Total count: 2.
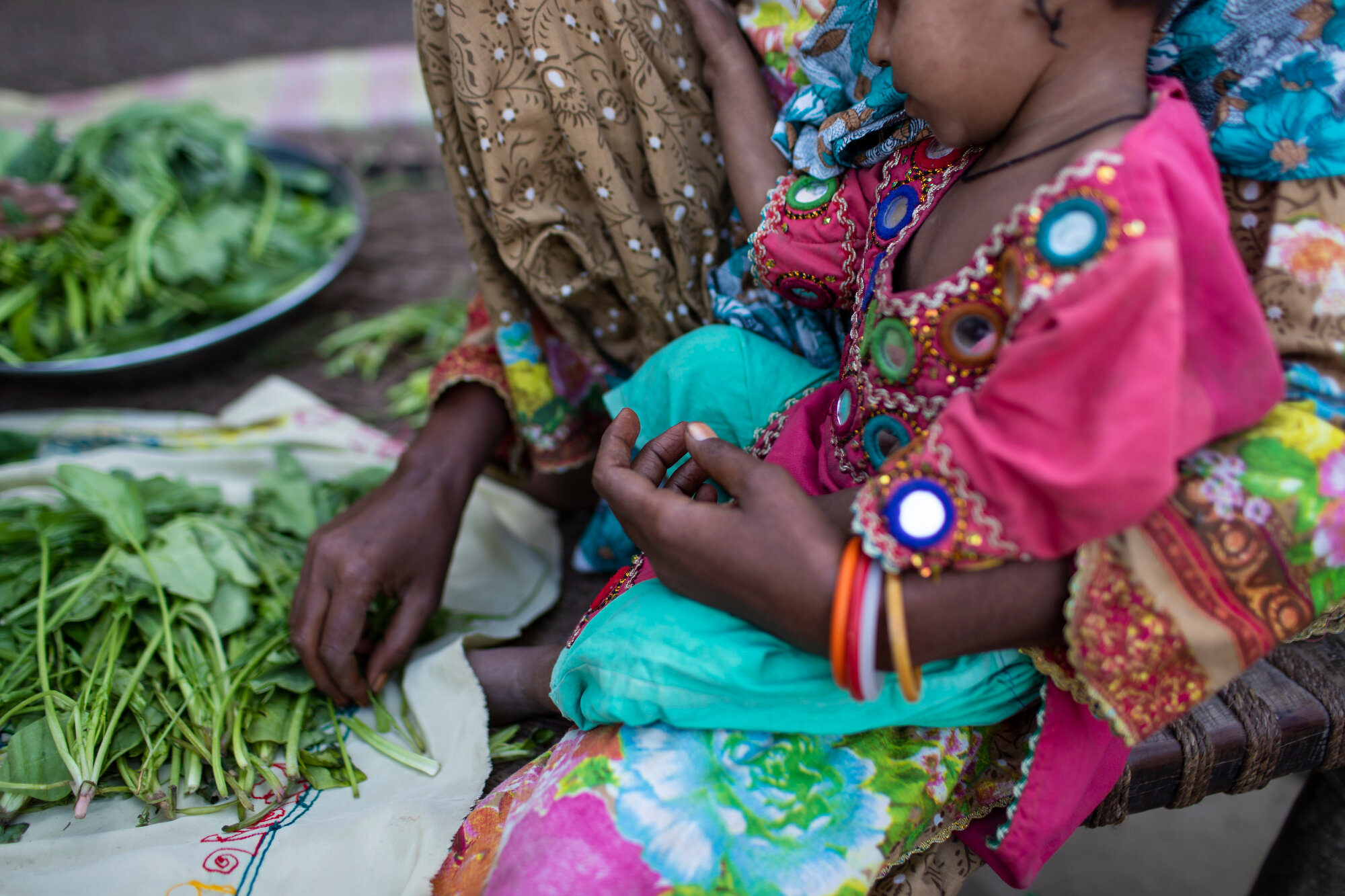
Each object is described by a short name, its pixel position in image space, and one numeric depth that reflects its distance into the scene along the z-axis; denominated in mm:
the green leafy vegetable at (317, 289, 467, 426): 2420
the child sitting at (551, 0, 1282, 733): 720
